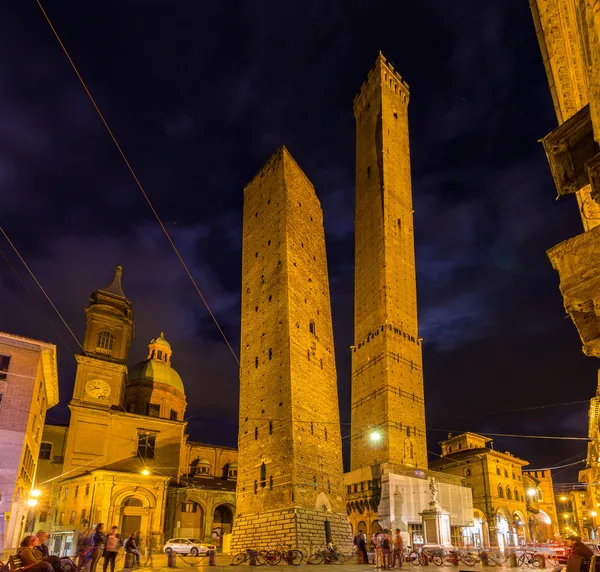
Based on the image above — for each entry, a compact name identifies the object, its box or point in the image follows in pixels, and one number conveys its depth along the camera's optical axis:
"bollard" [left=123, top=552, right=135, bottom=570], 14.38
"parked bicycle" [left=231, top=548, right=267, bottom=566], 16.77
